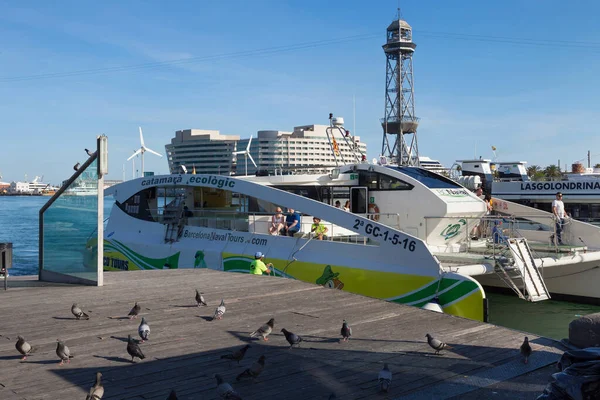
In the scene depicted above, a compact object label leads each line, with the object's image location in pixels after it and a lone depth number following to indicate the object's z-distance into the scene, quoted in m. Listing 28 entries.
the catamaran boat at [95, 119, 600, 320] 12.66
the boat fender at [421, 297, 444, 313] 11.50
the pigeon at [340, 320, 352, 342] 6.77
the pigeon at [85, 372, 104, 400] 4.69
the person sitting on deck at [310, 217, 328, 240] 14.70
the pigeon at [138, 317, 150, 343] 6.57
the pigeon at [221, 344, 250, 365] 5.83
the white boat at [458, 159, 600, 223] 26.12
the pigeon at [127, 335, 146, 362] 5.90
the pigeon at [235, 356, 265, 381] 5.40
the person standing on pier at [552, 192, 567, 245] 16.25
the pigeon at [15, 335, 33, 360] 5.98
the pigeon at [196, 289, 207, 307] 8.38
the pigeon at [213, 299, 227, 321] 7.77
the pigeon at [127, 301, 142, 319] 7.63
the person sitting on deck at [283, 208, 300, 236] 15.20
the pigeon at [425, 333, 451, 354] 6.20
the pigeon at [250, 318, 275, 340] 6.74
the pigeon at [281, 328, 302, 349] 6.46
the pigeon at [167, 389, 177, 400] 4.63
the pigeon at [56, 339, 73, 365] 5.79
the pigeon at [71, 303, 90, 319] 7.49
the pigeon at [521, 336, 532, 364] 5.93
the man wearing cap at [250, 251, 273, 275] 12.52
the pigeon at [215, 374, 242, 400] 4.76
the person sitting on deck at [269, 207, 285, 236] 15.51
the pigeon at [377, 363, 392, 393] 5.13
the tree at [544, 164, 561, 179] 67.60
